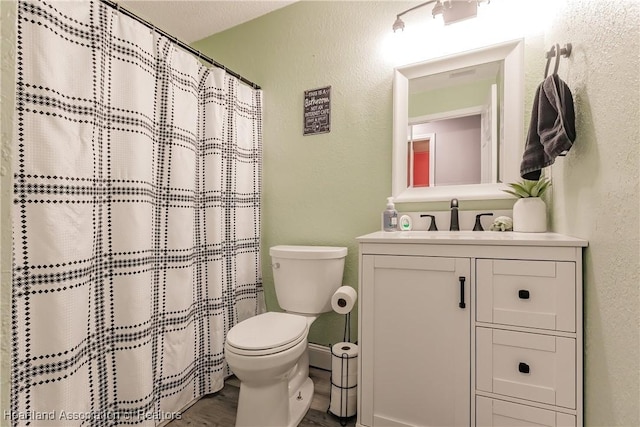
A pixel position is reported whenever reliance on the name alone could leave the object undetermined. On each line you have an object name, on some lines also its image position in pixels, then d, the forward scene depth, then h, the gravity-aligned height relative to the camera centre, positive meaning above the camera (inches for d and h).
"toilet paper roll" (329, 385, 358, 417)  54.4 -35.1
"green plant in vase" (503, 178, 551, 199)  52.5 +4.3
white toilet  47.3 -21.4
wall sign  75.1 +26.1
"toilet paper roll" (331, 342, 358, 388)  55.2 -29.2
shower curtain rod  46.5 +33.1
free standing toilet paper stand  54.5 -32.2
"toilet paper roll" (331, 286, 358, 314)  58.1 -17.4
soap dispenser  63.2 -1.3
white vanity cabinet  38.8 -17.1
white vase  50.9 -0.5
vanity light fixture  58.3 +40.2
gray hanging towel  39.6 +12.1
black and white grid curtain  36.7 -1.5
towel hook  42.6 +23.6
